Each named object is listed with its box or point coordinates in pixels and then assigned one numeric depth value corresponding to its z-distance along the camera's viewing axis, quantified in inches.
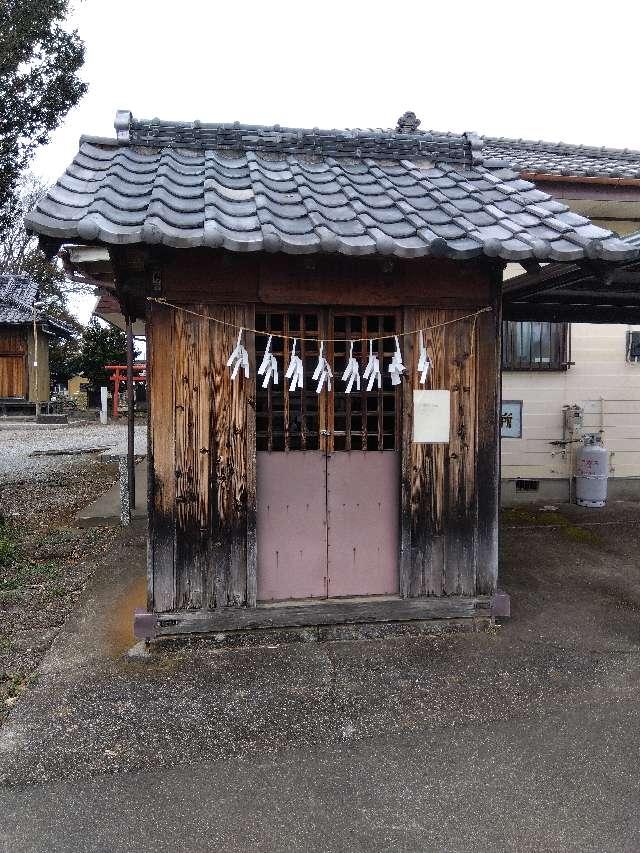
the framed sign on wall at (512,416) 390.6
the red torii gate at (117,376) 1140.5
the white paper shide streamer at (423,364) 186.4
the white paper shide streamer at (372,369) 184.1
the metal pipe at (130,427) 364.0
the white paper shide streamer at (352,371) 183.6
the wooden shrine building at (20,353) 1000.9
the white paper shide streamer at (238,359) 179.3
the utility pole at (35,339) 1000.2
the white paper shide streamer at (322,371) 183.5
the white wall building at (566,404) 392.2
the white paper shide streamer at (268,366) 178.9
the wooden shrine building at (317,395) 179.0
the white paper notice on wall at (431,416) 190.7
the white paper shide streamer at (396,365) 185.5
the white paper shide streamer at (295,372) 180.2
